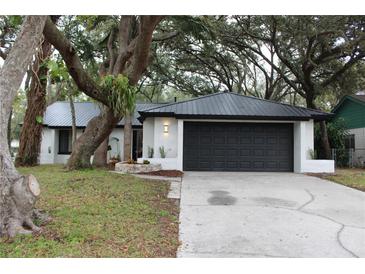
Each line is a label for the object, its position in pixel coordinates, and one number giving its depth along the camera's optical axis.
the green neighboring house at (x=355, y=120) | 18.25
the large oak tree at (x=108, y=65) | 8.51
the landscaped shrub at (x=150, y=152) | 14.31
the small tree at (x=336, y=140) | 18.19
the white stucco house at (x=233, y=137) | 13.98
